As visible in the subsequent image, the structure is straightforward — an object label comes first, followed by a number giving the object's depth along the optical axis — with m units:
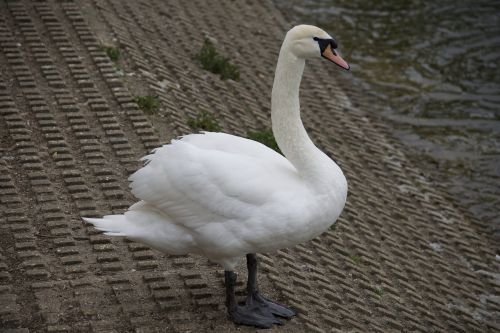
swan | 8.75
